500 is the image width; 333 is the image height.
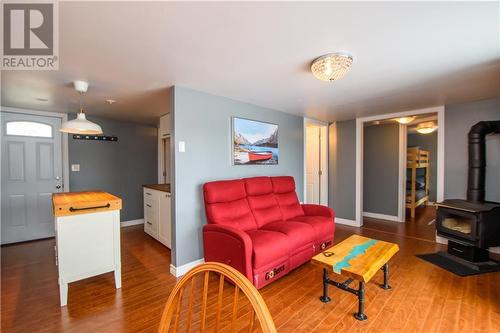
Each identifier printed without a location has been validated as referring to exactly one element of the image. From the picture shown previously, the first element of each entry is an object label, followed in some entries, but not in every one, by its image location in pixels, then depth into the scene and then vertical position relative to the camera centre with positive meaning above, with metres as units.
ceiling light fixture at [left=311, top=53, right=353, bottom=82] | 1.84 +0.82
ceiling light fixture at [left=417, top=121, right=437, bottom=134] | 5.20 +0.84
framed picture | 3.23 +0.32
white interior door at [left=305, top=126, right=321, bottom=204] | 5.08 -0.03
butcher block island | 2.01 -0.69
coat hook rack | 4.07 +0.49
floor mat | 2.59 -1.24
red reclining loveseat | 2.17 -0.76
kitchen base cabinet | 3.31 -0.83
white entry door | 3.46 -0.16
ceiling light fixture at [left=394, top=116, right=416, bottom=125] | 4.18 +0.82
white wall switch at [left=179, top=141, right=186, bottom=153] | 2.61 +0.19
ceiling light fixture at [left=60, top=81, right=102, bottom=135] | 2.38 +0.41
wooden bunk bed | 5.19 -0.49
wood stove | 2.67 -0.68
